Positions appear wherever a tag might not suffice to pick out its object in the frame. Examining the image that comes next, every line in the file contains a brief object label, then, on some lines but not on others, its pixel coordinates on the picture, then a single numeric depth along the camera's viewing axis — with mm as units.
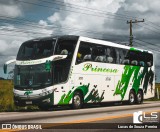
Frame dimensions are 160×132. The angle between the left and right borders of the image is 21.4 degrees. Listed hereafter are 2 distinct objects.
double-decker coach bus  21266
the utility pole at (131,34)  49041
